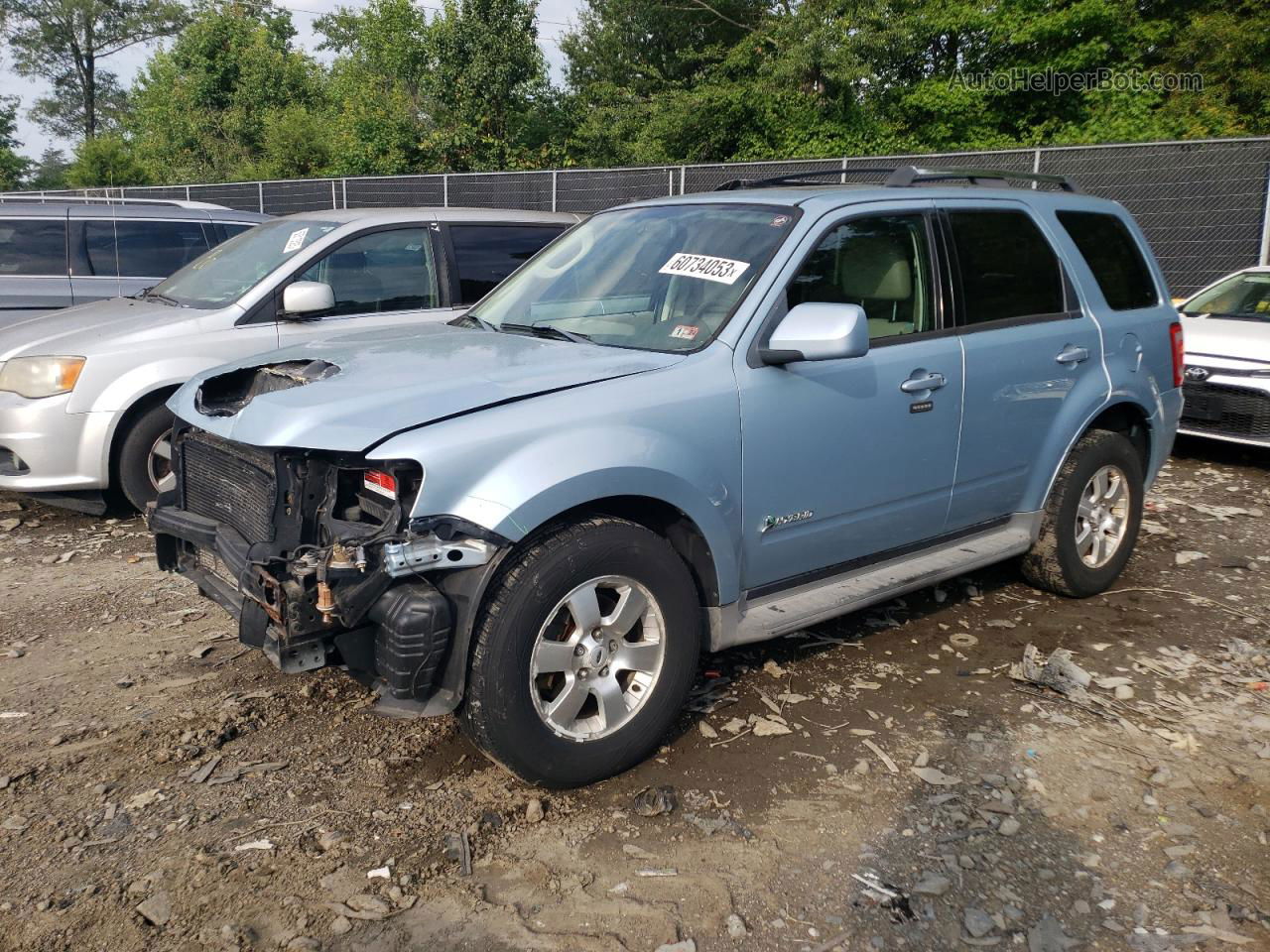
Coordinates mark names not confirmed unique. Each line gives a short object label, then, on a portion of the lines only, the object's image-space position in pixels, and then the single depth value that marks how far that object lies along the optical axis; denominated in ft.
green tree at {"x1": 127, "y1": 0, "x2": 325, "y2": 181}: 136.77
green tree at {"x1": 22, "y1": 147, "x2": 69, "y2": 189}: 177.78
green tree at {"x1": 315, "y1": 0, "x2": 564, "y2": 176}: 100.01
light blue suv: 9.90
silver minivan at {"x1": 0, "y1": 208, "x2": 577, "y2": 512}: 19.40
